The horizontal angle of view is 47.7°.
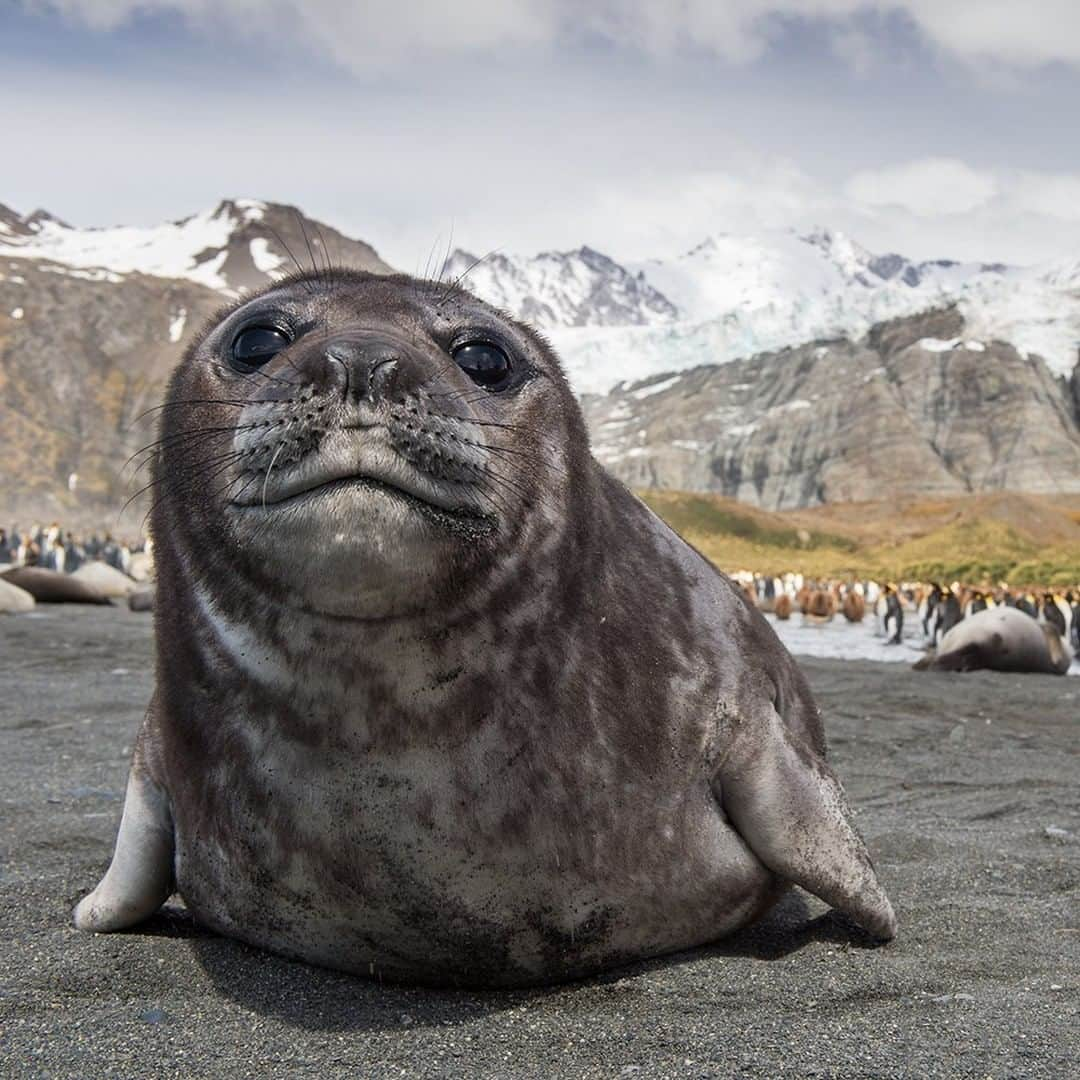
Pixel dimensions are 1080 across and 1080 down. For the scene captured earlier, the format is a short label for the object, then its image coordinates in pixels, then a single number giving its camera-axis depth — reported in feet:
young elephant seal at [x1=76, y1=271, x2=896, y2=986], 7.30
